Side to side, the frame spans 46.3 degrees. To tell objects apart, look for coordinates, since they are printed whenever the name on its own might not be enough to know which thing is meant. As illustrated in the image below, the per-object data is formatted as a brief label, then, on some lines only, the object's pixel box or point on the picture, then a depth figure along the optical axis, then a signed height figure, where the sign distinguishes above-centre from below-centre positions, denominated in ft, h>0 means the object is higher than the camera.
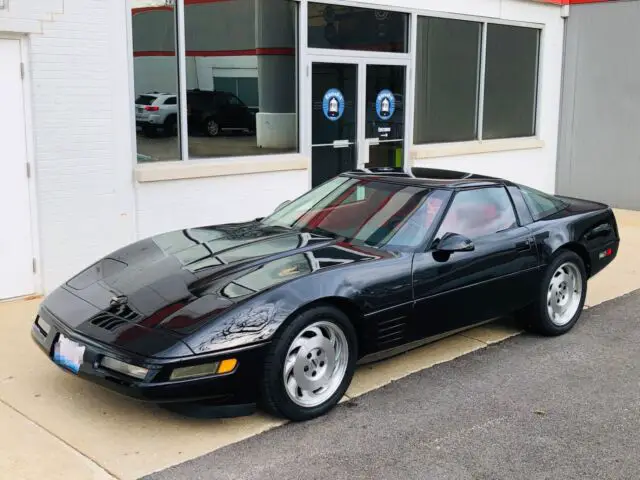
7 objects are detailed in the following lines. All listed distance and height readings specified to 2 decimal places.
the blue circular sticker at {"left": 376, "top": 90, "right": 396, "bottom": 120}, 33.12 -0.01
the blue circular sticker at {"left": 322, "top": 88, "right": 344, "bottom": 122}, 30.73 +0.02
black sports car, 13.12 -3.72
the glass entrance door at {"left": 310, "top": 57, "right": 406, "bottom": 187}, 30.60 -0.45
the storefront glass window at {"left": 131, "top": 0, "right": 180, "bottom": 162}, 24.21 +0.76
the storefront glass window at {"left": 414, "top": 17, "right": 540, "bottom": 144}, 35.35 +1.20
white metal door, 21.18 -2.35
